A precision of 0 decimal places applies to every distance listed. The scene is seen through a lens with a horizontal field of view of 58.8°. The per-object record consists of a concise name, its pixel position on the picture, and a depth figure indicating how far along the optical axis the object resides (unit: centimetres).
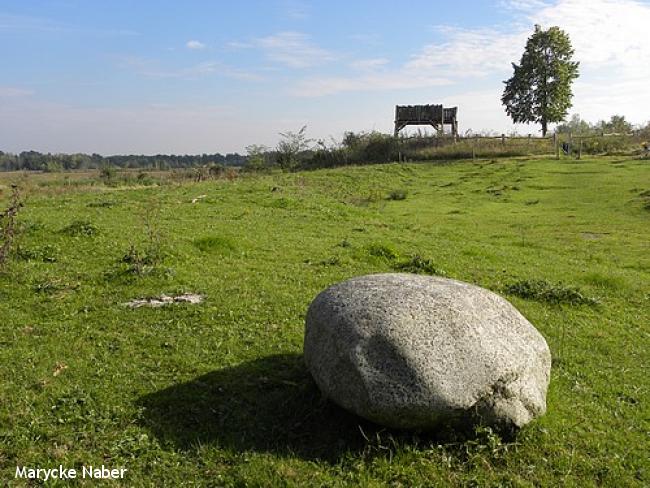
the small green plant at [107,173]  5691
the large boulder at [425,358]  640
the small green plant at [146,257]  1301
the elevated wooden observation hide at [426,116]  6222
